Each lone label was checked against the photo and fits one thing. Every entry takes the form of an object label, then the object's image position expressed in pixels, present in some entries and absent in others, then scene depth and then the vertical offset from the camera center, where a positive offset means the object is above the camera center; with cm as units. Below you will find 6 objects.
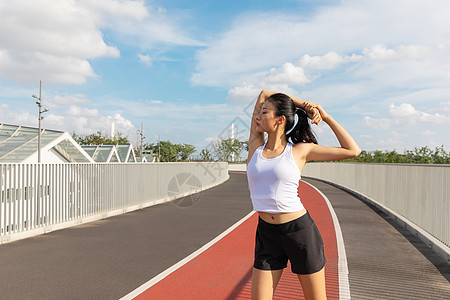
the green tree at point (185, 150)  11056 -9
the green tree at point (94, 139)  8785 +206
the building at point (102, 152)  4619 -33
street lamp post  3640 +416
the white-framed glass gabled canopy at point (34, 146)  2453 +19
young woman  267 -26
